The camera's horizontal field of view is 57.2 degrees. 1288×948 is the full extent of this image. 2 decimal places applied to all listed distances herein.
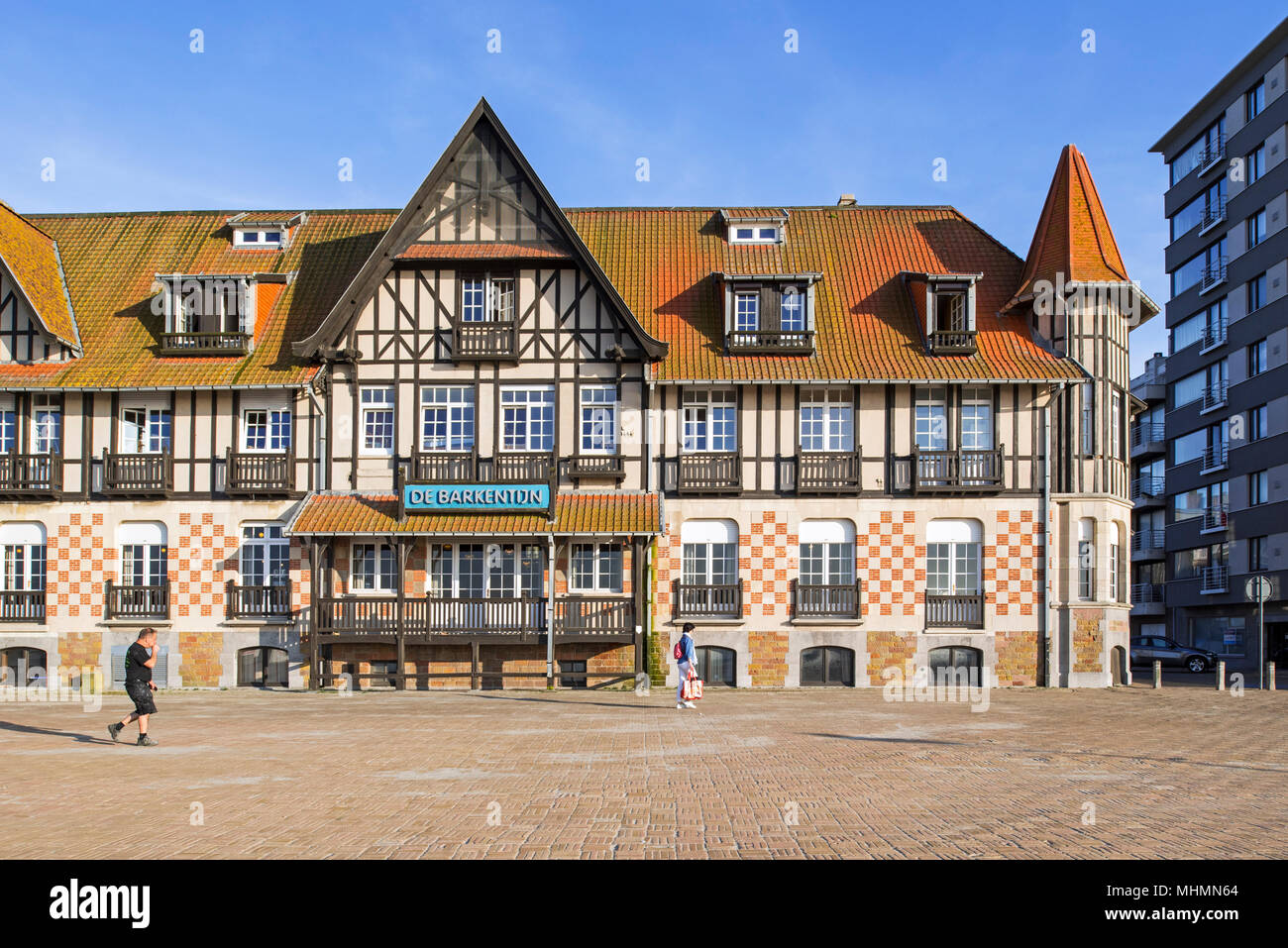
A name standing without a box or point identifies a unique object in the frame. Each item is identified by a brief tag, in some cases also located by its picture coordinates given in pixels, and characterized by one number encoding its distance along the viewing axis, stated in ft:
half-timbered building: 102.73
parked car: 168.25
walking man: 60.13
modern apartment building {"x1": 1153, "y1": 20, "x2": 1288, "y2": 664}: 184.14
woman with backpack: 80.74
